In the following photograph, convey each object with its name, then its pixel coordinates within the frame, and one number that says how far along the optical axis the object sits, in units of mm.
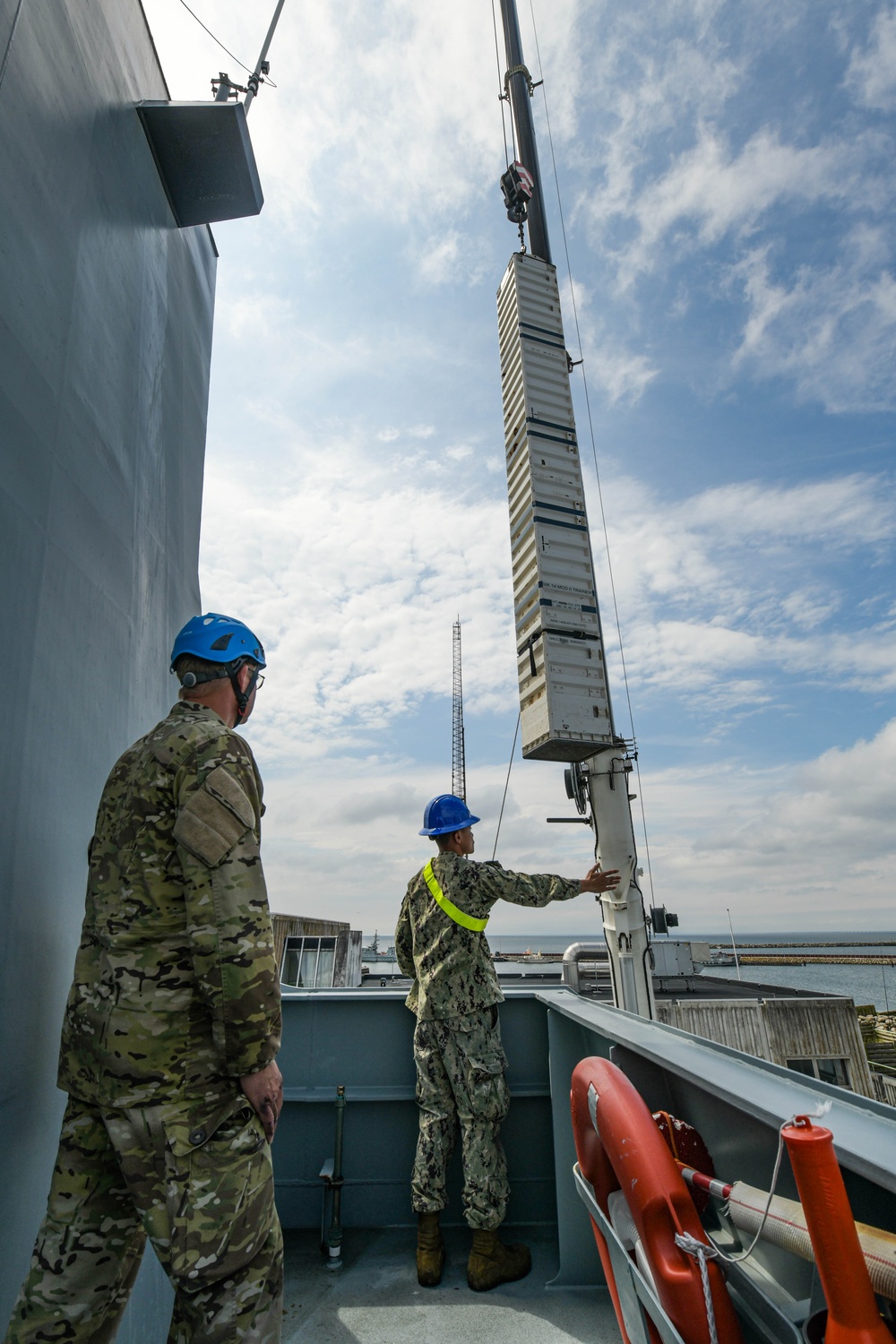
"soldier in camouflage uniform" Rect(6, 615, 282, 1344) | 1334
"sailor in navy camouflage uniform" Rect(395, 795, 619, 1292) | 3006
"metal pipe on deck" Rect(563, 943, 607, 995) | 7832
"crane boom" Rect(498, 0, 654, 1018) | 5645
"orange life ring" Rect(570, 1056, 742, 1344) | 1467
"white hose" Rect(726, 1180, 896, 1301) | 1053
